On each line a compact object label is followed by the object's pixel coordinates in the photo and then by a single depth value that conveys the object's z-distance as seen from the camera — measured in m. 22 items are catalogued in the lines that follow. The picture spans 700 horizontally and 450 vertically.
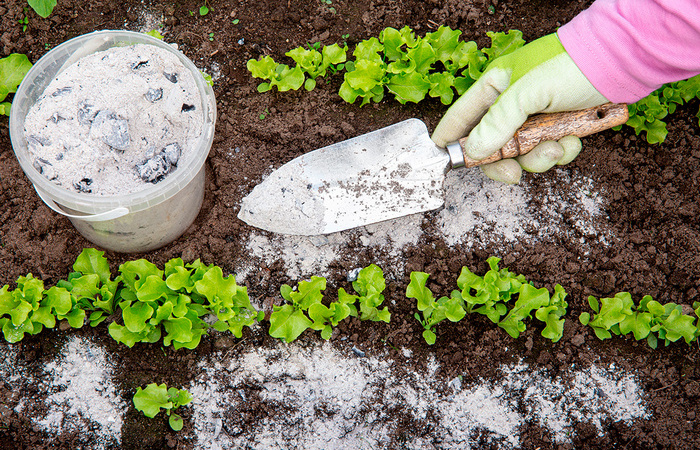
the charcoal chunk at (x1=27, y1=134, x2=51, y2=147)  0.89
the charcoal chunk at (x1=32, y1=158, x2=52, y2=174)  0.89
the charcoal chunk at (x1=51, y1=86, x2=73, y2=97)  0.90
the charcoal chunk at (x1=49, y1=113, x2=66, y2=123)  0.90
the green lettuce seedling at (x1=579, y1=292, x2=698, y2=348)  0.94
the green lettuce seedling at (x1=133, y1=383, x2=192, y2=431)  0.92
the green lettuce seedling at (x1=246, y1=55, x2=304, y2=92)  0.98
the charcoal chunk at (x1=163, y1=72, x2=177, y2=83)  0.92
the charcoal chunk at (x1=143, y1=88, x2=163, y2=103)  0.91
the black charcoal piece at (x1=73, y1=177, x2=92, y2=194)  0.89
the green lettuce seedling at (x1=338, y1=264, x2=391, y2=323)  0.94
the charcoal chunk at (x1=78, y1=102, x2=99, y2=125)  0.90
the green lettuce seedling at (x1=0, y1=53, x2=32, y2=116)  0.97
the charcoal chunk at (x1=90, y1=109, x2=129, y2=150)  0.90
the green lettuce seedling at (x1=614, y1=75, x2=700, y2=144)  0.98
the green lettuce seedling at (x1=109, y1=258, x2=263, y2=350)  0.92
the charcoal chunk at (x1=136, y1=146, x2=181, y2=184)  0.90
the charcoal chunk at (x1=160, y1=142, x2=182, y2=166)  0.91
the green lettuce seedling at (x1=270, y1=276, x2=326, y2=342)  0.93
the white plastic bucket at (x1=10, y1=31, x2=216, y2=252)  0.89
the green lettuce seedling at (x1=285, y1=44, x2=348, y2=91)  0.98
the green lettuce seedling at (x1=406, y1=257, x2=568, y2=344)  0.94
